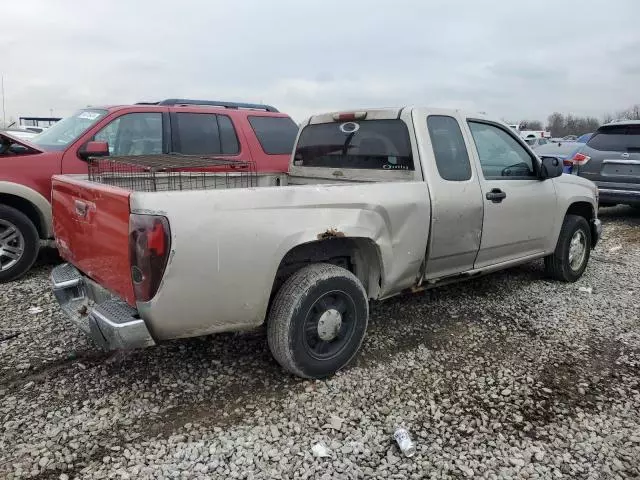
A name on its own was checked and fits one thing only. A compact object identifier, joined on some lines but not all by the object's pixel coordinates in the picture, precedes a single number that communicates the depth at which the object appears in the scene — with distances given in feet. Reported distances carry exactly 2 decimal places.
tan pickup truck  8.87
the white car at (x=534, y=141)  80.80
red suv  17.01
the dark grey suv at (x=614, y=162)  28.35
